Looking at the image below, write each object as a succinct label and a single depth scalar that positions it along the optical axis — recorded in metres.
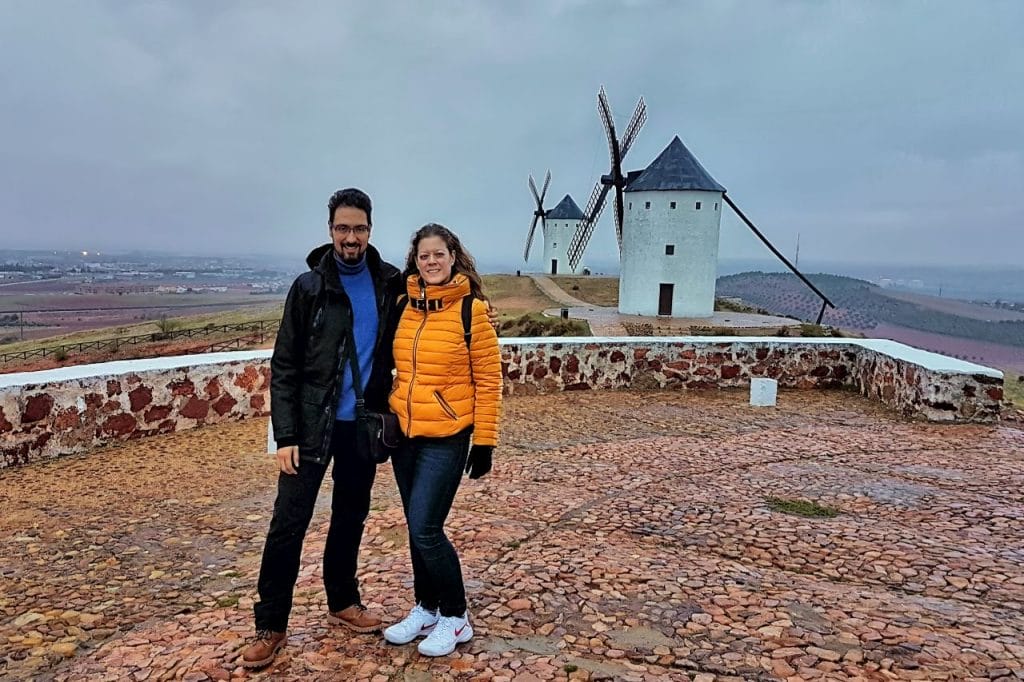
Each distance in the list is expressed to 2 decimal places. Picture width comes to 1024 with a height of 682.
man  2.45
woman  2.48
